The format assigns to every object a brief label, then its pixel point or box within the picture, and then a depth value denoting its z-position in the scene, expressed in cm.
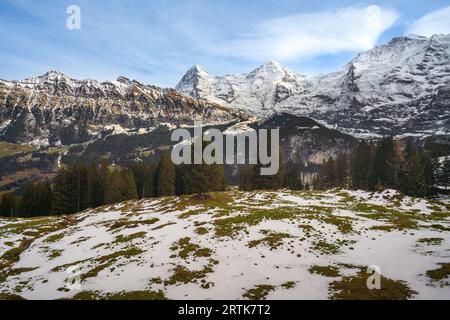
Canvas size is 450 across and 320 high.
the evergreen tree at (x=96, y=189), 11350
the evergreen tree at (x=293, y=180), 14525
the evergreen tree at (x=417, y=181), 9925
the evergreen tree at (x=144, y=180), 12900
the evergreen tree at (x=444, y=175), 11050
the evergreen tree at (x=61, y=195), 10576
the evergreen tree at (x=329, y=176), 14277
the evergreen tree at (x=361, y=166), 12406
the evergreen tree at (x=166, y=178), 11912
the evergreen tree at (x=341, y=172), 14000
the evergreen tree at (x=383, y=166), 11169
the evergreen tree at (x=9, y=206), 11569
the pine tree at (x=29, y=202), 11238
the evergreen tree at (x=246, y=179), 13079
